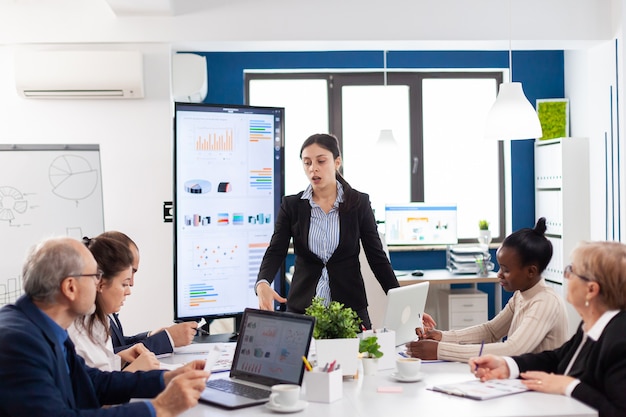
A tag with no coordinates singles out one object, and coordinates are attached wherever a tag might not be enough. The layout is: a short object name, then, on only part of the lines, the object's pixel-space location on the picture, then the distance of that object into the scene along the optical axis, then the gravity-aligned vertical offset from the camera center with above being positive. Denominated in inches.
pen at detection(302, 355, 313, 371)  81.8 -18.3
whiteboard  165.5 +3.7
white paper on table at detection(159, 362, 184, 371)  98.4 -22.3
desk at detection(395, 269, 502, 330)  232.7 -24.5
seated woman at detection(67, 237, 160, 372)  92.3 -12.9
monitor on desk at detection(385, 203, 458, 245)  260.5 -6.3
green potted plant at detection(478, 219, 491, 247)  259.1 -10.0
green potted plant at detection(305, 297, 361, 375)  88.2 -16.2
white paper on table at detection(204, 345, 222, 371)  88.1 -19.0
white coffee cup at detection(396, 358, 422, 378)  89.8 -20.5
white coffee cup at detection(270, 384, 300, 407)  77.8 -21.0
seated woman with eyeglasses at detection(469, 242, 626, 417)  76.3 -14.5
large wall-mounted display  154.3 +1.9
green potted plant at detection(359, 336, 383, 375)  94.1 -19.6
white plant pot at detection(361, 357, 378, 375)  94.0 -21.2
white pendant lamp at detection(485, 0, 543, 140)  162.7 +20.3
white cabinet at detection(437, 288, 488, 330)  237.1 -34.8
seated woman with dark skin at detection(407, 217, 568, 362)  96.7 -14.6
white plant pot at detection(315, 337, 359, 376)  87.8 -18.2
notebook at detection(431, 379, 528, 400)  81.4 -21.8
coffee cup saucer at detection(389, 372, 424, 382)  89.2 -21.8
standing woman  125.2 -5.6
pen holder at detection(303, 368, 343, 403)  80.9 -20.6
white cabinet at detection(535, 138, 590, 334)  236.4 +1.4
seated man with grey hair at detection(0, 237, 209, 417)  66.8 -13.6
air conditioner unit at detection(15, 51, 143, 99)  178.7 +34.8
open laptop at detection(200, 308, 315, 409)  83.2 -18.5
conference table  75.3 -22.2
